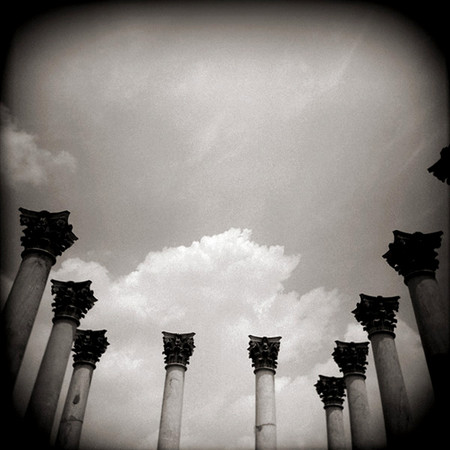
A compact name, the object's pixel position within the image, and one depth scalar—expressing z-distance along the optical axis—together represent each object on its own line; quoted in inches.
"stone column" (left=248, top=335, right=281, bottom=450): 779.4
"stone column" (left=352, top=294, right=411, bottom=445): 629.3
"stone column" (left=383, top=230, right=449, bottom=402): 534.6
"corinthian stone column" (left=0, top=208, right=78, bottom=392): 556.4
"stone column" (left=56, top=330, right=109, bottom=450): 778.2
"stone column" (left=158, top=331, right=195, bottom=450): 780.0
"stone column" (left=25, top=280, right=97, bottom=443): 626.4
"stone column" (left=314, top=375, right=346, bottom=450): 953.5
